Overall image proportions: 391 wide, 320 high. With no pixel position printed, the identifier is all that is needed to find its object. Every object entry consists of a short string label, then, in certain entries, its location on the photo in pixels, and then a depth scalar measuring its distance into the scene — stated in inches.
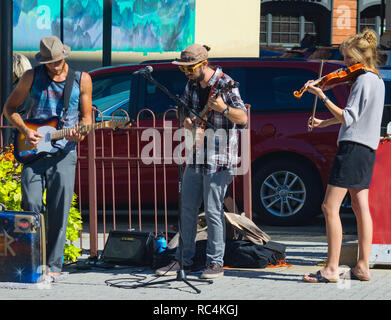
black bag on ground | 501.6
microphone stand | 444.4
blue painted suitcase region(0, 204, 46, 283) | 453.3
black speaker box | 512.4
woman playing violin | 449.6
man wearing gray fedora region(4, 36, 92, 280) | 463.5
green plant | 510.1
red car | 698.1
